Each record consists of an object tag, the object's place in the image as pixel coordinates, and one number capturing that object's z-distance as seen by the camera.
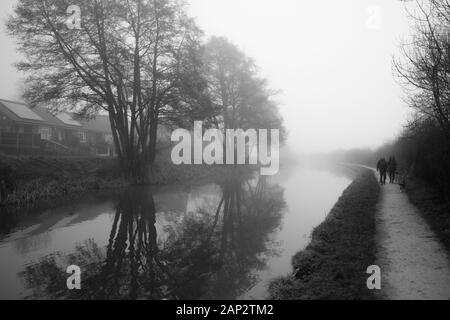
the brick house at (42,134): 31.28
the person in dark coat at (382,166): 26.03
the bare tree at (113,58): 21.94
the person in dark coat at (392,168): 26.39
